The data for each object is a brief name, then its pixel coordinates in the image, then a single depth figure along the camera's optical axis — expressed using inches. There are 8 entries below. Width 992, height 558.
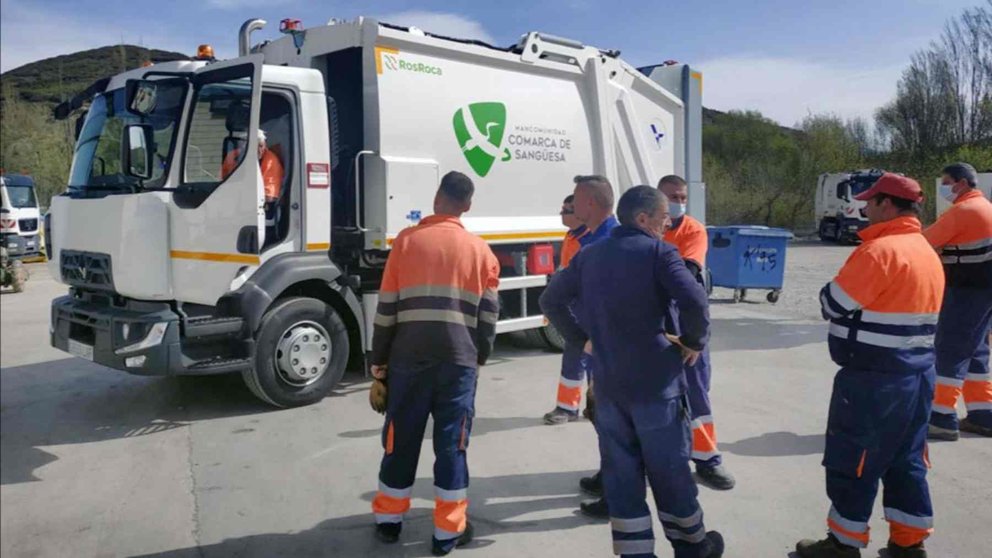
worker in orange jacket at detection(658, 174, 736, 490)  165.6
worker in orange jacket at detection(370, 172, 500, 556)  133.0
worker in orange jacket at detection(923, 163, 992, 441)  196.1
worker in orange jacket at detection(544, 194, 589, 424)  203.0
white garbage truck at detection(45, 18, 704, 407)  201.5
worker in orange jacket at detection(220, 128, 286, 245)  220.8
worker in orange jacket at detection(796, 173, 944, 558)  124.7
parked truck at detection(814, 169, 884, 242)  924.6
